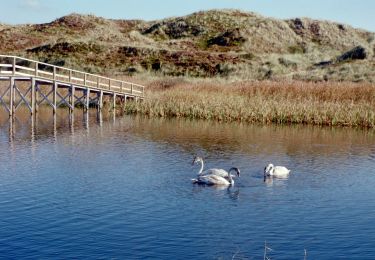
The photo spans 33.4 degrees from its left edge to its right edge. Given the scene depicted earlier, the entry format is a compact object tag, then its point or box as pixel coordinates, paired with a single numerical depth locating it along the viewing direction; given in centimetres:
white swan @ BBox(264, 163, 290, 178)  2027
